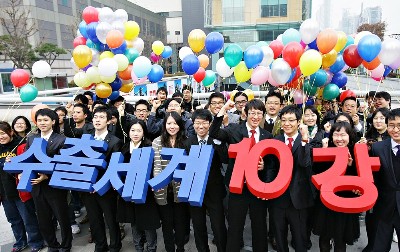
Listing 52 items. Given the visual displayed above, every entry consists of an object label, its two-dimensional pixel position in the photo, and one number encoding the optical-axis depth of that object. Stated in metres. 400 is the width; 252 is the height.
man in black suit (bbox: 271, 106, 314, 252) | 2.74
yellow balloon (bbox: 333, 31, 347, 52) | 4.28
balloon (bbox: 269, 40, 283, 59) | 4.79
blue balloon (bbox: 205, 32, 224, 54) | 4.77
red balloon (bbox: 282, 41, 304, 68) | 3.94
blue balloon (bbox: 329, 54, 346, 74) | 4.45
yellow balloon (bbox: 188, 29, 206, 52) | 4.87
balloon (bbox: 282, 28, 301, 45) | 4.59
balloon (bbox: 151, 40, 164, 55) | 5.86
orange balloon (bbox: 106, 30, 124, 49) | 4.55
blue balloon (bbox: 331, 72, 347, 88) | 4.72
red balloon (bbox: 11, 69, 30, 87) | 4.36
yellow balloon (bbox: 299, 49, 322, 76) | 3.69
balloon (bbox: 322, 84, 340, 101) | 4.53
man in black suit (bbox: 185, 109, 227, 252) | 2.98
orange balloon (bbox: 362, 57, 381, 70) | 4.16
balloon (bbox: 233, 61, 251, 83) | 4.75
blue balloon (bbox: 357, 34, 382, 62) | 3.75
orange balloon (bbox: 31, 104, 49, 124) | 3.89
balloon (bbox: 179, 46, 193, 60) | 5.50
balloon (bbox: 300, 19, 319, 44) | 4.09
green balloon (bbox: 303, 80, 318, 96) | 4.46
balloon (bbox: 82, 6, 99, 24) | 4.98
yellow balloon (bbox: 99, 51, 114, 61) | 4.76
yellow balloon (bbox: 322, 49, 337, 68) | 4.31
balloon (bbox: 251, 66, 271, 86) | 4.43
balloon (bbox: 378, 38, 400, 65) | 3.77
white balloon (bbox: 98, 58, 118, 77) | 4.37
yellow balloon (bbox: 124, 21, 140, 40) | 5.27
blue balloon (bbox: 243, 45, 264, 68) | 4.30
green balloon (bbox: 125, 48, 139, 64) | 5.12
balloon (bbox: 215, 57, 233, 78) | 5.08
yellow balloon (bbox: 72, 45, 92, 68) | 4.48
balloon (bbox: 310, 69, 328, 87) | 4.28
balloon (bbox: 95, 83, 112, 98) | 4.71
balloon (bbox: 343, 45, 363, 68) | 4.20
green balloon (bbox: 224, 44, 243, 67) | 4.52
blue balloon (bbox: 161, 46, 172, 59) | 6.08
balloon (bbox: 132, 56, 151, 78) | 4.65
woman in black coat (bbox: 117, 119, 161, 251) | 3.07
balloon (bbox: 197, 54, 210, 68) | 5.36
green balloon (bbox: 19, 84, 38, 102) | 4.35
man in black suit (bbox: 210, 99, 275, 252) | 2.87
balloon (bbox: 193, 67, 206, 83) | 5.30
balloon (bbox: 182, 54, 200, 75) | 4.79
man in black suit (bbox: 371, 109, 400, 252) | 2.65
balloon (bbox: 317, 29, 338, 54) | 3.93
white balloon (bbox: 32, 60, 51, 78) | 4.78
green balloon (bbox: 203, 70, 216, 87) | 5.67
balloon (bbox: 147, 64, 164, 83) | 4.98
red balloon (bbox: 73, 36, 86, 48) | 5.24
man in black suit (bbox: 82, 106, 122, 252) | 3.22
